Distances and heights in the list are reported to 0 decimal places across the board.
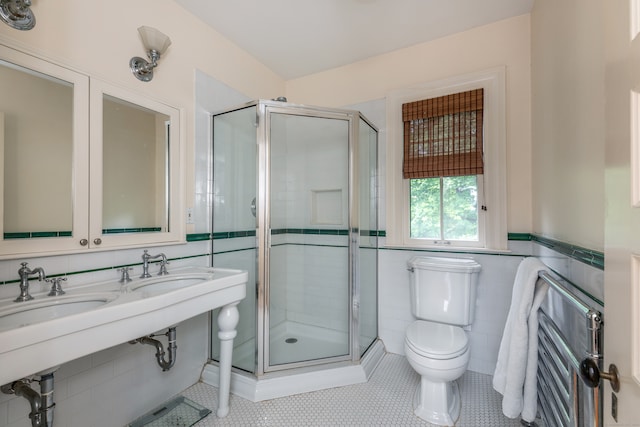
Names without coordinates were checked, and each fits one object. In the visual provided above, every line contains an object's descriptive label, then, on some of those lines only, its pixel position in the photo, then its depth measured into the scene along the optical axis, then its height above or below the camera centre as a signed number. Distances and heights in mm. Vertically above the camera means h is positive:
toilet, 1563 -729
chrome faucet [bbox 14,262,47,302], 1147 -268
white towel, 1235 -598
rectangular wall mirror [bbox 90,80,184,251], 1445 +263
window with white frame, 2031 +371
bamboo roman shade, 2062 +593
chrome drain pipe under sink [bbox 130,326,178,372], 1516 -736
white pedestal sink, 851 -389
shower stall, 1929 -126
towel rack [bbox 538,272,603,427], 745 -479
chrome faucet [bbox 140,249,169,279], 1594 -272
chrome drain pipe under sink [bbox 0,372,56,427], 1016 -651
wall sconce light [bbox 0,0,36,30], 1146 +823
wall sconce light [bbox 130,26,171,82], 1579 +935
